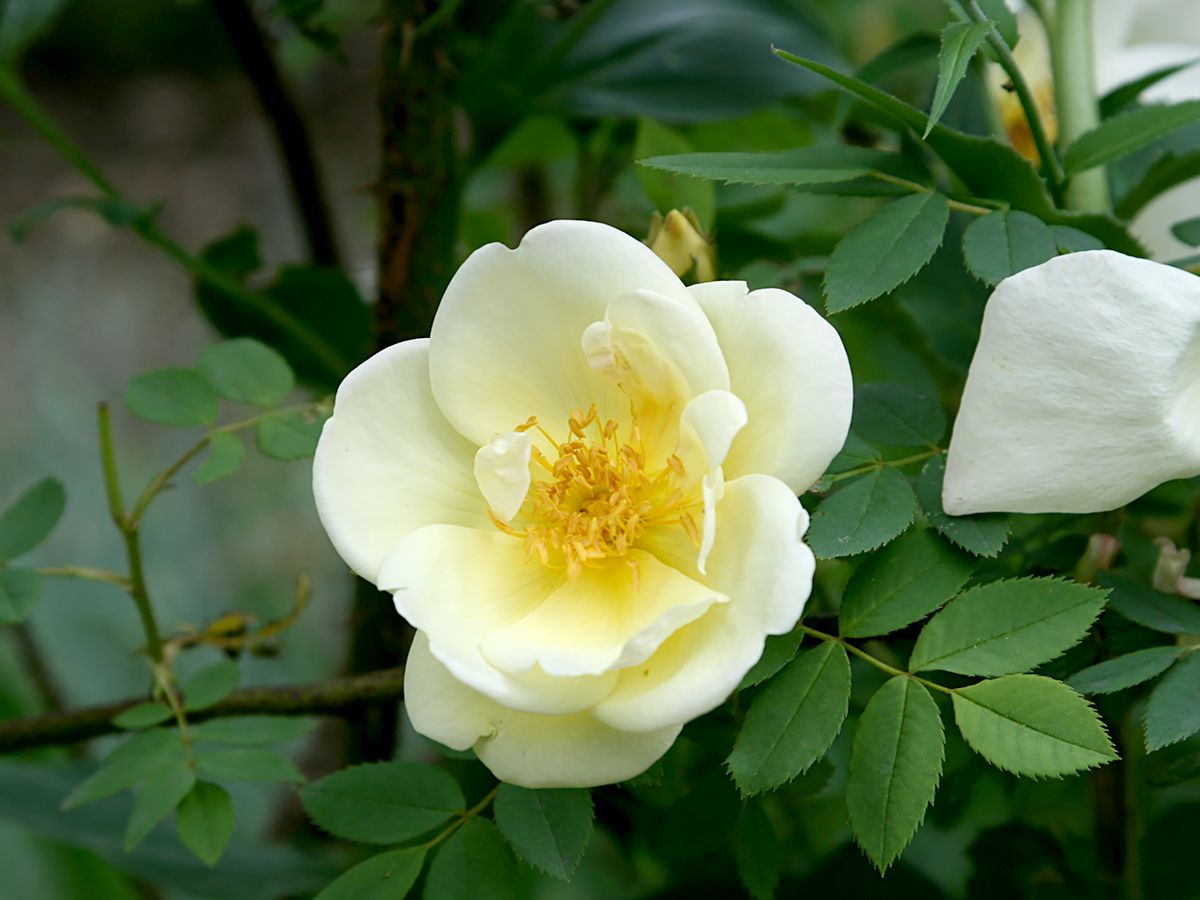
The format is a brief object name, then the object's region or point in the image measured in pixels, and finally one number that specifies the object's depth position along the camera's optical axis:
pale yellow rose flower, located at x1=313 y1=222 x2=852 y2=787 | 0.37
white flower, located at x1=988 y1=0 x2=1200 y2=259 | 0.65
